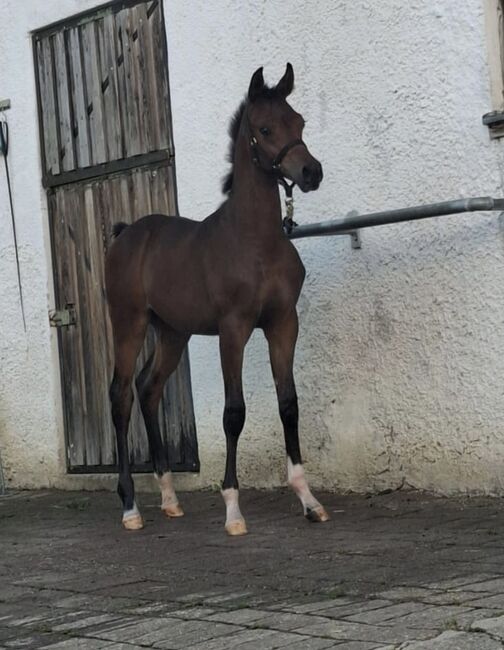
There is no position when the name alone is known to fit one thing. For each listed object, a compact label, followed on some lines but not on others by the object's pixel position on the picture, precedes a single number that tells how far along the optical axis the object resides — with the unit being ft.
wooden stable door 31.42
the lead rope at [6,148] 35.42
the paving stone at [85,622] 16.62
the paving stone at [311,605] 16.26
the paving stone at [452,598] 15.76
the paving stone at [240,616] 15.94
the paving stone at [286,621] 15.40
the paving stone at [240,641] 14.67
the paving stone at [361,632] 14.29
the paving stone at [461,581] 16.84
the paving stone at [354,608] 15.79
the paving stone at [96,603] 17.63
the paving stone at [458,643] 13.55
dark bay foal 23.94
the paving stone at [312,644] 14.25
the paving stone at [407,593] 16.39
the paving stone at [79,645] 15.42
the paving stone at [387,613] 15.29
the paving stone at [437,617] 14.73
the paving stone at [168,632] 15.25
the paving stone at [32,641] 15.84
